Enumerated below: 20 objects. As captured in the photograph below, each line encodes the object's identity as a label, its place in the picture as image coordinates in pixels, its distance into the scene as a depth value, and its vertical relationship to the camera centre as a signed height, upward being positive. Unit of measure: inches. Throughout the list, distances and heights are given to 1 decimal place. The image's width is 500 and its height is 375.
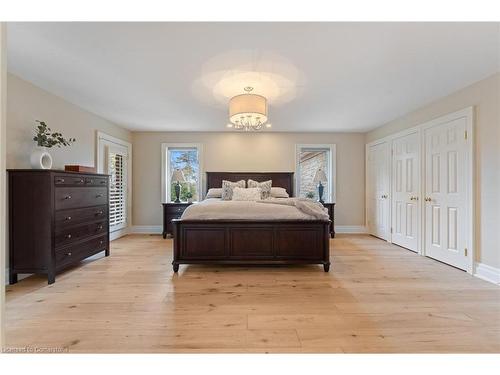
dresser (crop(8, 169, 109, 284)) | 110.3 -16.0
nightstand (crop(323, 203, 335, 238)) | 219.6 -23.1
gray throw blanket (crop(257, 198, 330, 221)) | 131.9 -11.3
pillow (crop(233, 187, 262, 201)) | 192.7 -6.7
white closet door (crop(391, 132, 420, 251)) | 165.3 -4.1
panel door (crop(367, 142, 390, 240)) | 200.4 -4.8
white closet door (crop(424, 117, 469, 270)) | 129.9 -4.8
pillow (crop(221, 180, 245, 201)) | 202.2 -1.2
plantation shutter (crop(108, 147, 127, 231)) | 199.6 -0.6
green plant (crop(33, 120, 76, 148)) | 121.4 +25.7
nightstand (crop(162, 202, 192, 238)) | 216.1 -21.8
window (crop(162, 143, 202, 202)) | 231.9 +17.1
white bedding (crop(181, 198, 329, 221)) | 132.0 -14.0
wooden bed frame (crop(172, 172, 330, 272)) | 130.7 -29.2
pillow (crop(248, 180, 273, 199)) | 206.8 +0.2
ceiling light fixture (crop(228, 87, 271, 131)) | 120.4 +37.3
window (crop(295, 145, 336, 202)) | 234.5 +16.3
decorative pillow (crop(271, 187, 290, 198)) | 210.8 -6.6
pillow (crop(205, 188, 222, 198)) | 210.5 -6.2
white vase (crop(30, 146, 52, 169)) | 116.3 +13.4
